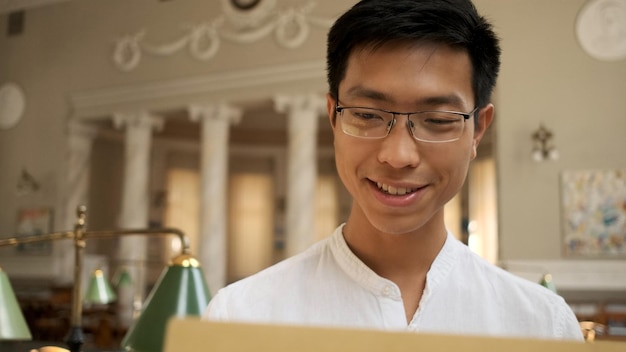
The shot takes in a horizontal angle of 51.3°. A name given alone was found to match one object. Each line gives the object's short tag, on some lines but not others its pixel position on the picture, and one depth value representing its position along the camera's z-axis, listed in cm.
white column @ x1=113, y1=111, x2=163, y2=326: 1256
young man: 97
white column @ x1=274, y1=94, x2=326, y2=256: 1067
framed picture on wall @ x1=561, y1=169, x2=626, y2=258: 891
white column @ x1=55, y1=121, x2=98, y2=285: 1331
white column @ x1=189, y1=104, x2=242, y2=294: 1141
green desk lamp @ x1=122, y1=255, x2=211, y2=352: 162
